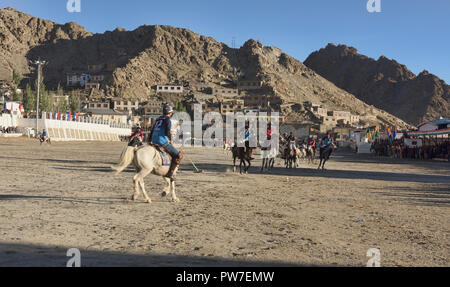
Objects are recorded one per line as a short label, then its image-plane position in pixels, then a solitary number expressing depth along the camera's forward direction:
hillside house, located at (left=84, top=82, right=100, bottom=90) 168.50
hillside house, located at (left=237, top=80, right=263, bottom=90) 191.50
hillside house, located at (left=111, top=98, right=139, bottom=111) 146.00
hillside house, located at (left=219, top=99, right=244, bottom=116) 151.00
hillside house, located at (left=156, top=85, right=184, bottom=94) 177.88
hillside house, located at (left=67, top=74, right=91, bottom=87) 181.62
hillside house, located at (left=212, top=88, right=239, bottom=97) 176.88
